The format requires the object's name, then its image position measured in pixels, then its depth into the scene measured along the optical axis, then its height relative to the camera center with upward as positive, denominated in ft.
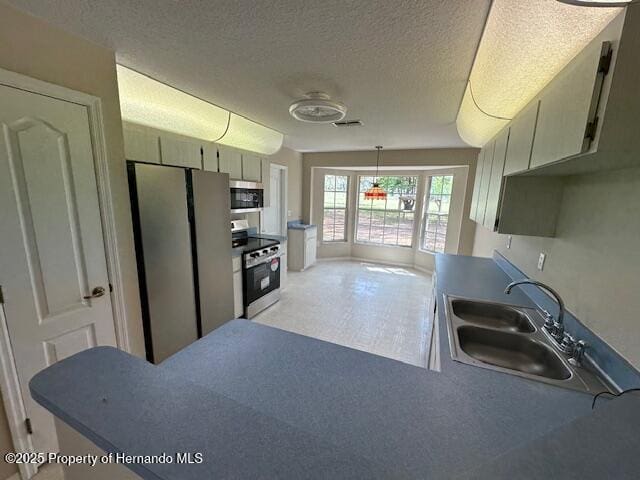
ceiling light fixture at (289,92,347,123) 7.02 +2.56
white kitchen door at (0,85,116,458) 4.14 -0.79
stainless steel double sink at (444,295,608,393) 3.63 -2.46
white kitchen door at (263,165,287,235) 15.59 -0.57
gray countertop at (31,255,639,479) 1.78 -2.17
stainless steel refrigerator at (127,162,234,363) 6.38 -1.60
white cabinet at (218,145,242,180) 10.19 +1.47
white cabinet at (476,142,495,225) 7.74 +0.71
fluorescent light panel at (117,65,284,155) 6.91 +2.69
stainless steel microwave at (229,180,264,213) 10.57 +0.07
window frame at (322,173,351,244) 18.99 -0.56
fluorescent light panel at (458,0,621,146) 3.46 +2.53
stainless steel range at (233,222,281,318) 10.27 -3.06
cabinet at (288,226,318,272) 17.07 -3.23
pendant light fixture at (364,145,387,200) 13.91 +0.45
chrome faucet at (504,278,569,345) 4.23 -2.09
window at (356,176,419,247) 18.57 -0.85
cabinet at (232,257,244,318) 9.74 -3.47
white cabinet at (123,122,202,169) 7.46 +1.53
